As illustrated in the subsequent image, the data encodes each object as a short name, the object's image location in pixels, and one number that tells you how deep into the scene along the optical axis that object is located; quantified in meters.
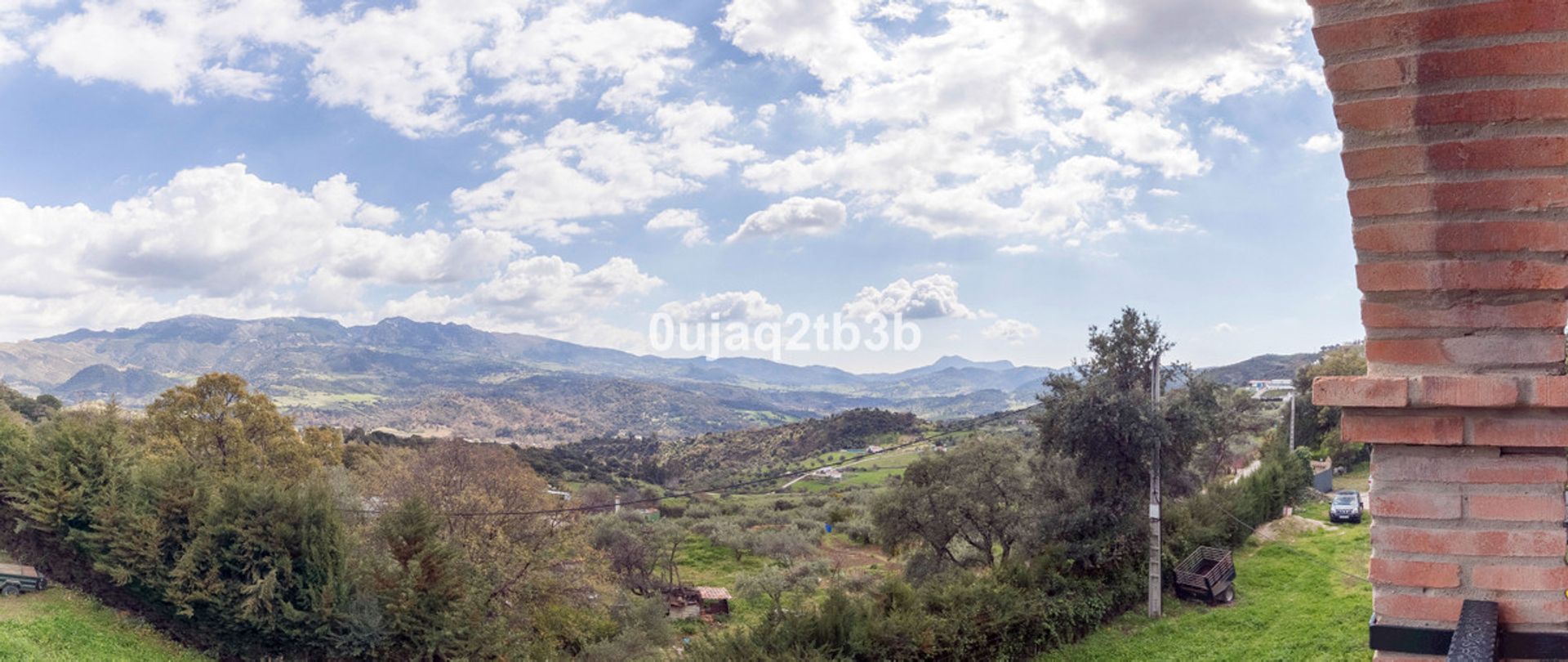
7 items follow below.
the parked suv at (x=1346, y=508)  25.80
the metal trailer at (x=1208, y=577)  19.56
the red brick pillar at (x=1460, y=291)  2.16
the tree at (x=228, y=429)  28.66
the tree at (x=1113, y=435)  19.25
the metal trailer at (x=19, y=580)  20.48
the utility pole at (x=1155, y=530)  17.84
